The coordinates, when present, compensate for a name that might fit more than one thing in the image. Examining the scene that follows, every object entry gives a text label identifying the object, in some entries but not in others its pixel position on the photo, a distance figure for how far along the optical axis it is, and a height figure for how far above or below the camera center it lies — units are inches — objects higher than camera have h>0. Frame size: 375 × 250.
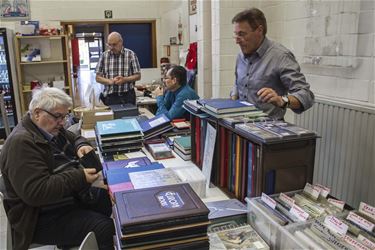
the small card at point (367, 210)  43.8 -19.9
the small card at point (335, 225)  41.5 -20.5
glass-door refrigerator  219.3 -13.4
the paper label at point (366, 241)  39.3 -21.4
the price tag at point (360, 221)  42.4 -20.7
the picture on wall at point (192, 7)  190.9 +26.2
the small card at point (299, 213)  45.1 -20.6
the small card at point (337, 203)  47.8 -20.5
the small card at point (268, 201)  48.3 -20.4
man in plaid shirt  170.9 -7.8
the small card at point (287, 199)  48.5 -20.4
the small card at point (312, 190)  50.6 -19.9
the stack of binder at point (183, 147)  80.0 -21.4
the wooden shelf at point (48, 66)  227.9 -6.5
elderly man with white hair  63.8 -23.9
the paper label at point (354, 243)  39.3 -21.5
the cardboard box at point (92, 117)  115.7 -20.0
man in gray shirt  78.1 -2.4
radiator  93.4 -27.4
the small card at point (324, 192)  50.1 -19.7
